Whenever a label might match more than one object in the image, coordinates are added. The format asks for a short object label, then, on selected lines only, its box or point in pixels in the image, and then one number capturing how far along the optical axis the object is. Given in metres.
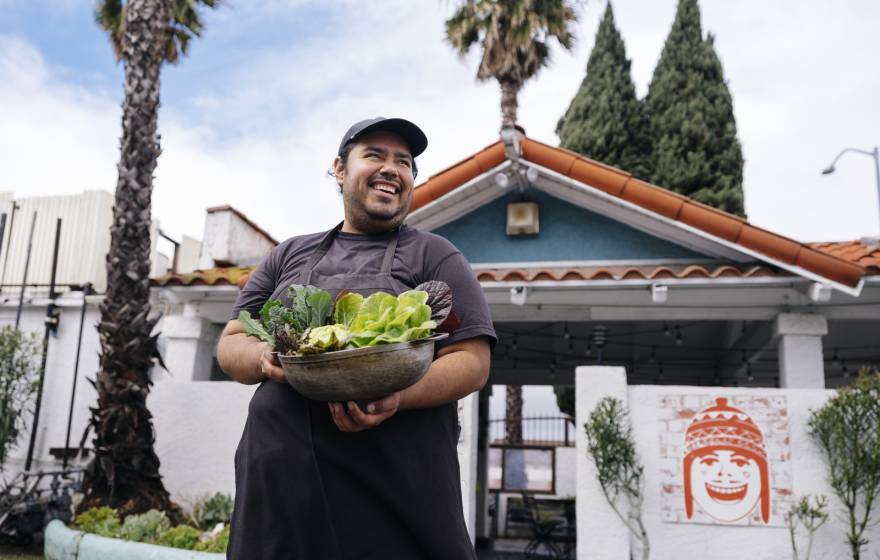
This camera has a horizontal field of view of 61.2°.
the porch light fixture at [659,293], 7.28
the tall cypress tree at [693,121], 21.91
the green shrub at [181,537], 6.13
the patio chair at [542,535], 10.78
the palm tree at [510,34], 15.68
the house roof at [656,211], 7.07
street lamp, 16.12
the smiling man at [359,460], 1.66
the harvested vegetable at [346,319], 1.50
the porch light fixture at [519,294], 7.64
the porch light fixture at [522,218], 8.86
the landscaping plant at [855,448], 5.69
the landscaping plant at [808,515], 5.82
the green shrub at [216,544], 5.99
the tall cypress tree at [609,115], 23.05
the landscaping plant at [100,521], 6.57
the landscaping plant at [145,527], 6.36
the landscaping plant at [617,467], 6.16
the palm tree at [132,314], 7.33
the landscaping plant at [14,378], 8.83
